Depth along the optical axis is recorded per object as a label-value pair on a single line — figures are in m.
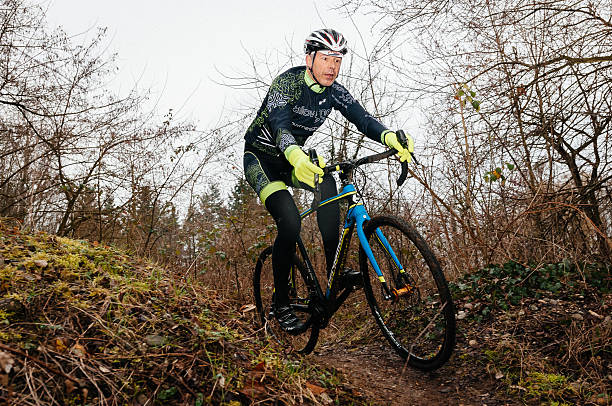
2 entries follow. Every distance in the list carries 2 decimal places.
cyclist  3.39
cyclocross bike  2.92
